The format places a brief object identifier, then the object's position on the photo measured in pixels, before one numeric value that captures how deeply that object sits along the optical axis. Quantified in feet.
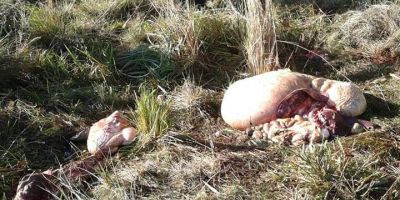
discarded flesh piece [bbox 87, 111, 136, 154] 12.84
